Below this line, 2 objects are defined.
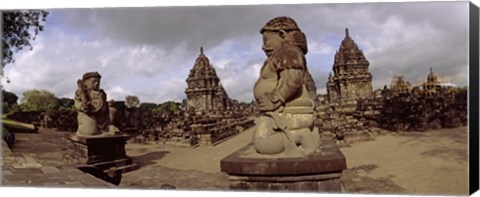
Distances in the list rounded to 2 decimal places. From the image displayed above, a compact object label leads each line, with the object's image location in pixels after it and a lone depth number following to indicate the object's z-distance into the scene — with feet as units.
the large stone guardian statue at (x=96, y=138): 27.02
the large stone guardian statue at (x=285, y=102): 15.88
